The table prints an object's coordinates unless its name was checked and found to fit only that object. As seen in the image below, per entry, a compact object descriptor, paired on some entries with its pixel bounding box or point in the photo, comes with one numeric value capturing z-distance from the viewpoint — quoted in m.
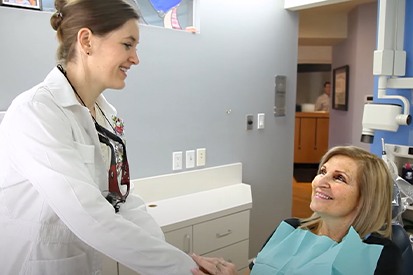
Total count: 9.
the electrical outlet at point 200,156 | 2.82
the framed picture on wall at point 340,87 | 5.59
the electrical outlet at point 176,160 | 2.69
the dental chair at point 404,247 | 1.39
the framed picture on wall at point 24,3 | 1.93
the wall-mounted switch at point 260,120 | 3.21
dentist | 1.06
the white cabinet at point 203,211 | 2.28
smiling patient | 1.33
